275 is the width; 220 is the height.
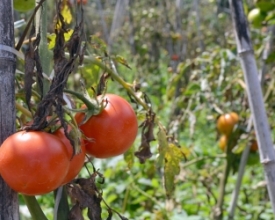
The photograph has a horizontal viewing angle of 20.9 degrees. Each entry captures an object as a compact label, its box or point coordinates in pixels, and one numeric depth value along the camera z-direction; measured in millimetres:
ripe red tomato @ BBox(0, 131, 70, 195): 739
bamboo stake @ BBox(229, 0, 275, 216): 1137
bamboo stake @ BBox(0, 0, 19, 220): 768
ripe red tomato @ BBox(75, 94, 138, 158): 832
